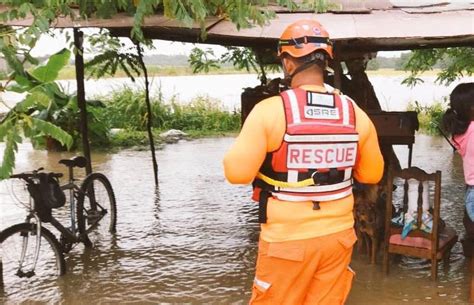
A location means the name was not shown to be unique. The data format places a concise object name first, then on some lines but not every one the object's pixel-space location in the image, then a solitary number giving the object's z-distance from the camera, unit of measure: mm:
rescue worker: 2727
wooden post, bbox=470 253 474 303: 4703
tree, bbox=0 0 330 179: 3225
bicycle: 5059
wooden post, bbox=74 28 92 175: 6312
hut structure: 4562
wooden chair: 4949
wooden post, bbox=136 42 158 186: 7933
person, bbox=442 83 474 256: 4422
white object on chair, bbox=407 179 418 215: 5121
